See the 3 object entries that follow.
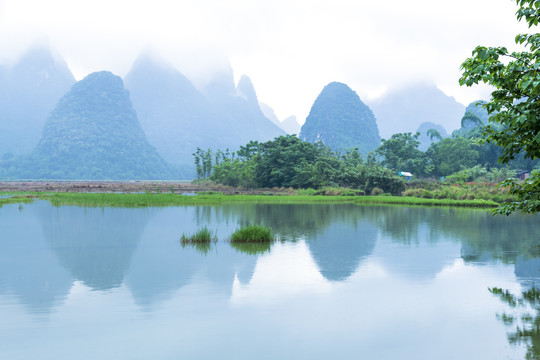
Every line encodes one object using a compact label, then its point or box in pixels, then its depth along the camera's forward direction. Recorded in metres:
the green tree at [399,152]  75.17
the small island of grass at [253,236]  19.83
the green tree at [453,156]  69.56
